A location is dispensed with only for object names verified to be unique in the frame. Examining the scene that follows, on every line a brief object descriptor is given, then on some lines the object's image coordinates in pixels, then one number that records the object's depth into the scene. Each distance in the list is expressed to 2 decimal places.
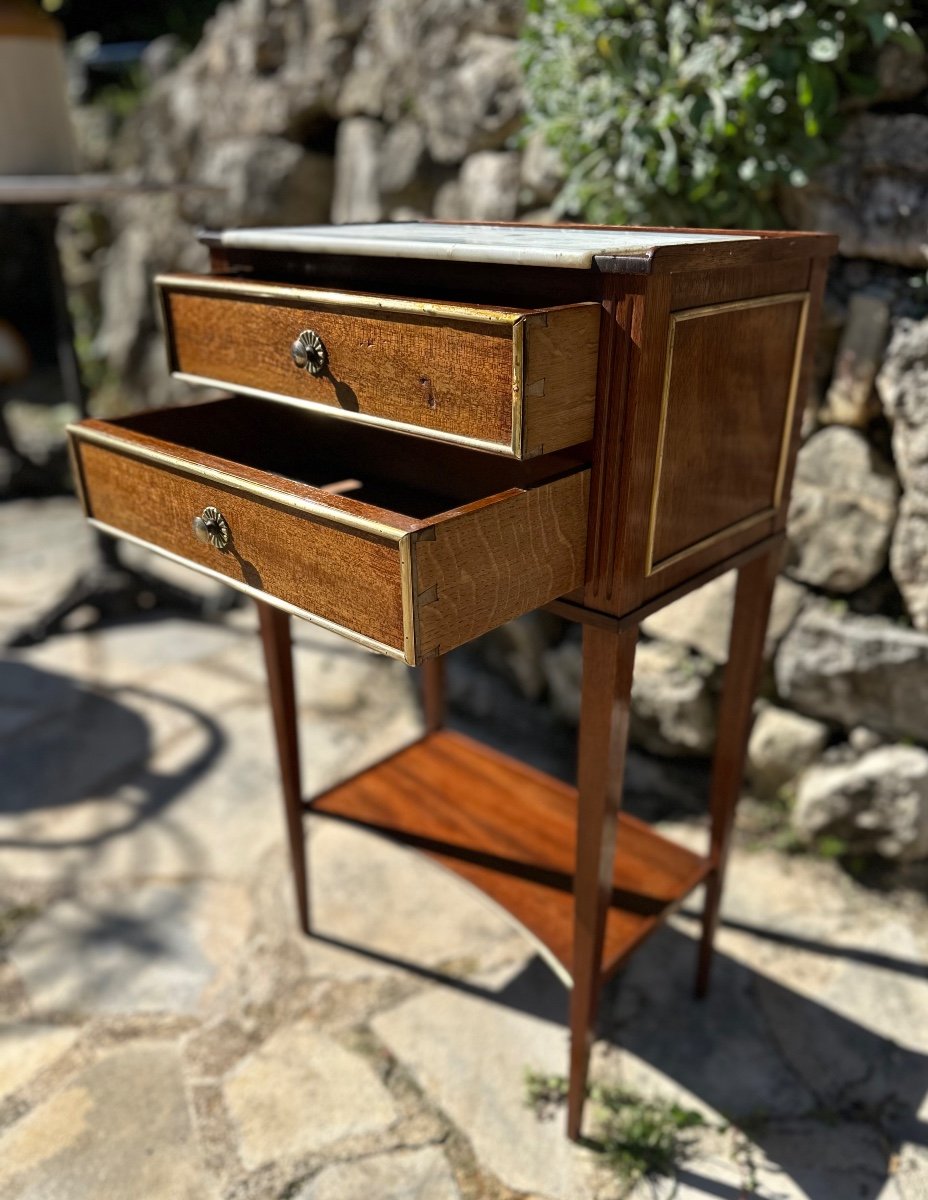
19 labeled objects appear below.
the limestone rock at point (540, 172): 2.43
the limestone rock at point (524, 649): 2.78
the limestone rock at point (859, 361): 1.98
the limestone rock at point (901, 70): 1.83
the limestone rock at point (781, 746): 2.32
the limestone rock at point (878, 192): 1.87
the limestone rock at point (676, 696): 2.42
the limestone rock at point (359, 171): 3.12
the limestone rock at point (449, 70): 2.59
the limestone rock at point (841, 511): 2.08
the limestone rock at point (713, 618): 2.26
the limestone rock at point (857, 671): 2.08
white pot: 2.73
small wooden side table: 1.10
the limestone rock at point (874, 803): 2.13
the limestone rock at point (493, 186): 2.61
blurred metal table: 2.48
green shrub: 1.81
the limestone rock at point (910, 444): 1.94
